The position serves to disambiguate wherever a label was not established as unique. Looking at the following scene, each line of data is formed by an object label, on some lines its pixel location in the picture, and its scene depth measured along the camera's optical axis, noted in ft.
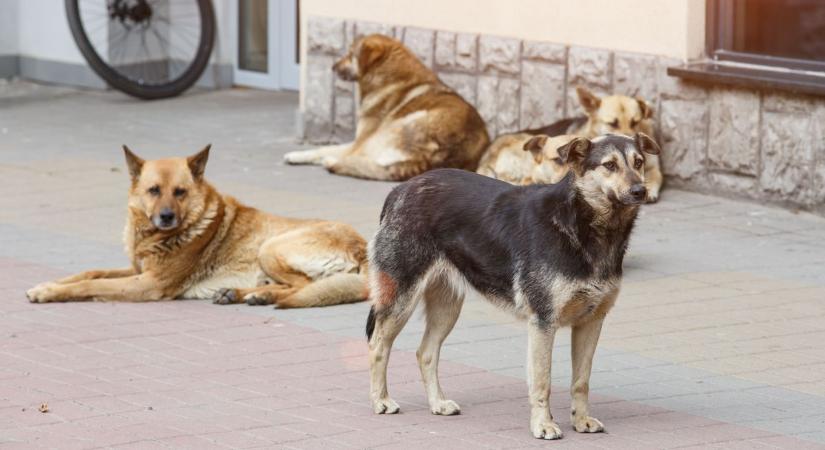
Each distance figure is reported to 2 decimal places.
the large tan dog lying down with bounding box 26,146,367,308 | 28.60
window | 37.45
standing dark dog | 20.38
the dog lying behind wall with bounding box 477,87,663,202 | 36.99
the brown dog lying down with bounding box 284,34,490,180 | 40.91
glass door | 54.95
